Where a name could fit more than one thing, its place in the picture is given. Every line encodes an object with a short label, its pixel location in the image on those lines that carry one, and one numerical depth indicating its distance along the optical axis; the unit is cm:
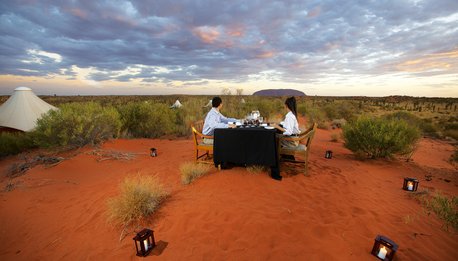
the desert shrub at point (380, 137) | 620
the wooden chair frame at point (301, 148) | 461
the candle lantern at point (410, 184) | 436
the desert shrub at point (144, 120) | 1038
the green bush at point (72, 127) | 660
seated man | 495
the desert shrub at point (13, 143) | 786
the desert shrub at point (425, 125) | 1234
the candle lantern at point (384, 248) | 243
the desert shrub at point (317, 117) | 1365
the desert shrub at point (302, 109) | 1804
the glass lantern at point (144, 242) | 264
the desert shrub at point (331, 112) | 1669
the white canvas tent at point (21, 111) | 969
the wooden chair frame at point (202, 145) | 500
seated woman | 471
